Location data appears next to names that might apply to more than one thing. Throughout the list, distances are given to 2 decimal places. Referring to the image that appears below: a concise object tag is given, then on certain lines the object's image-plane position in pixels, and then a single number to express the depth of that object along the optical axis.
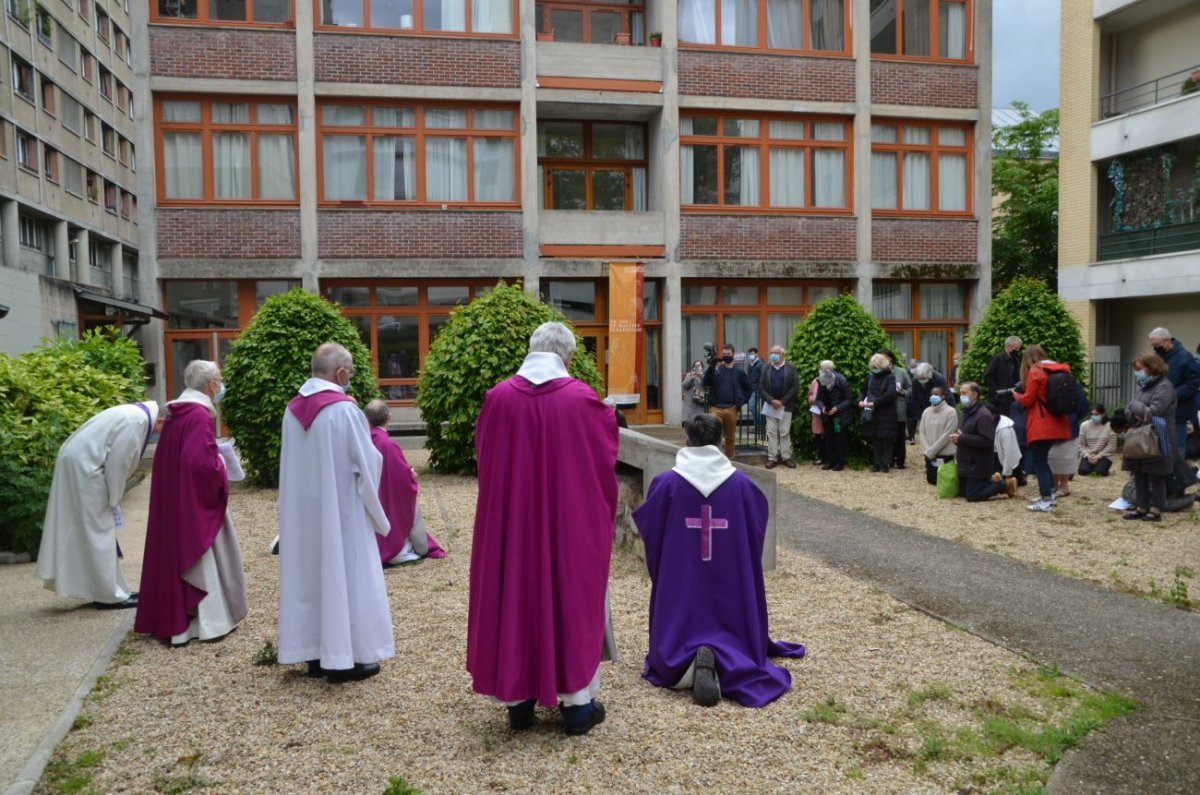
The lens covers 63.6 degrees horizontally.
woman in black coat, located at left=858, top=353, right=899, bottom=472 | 14.45
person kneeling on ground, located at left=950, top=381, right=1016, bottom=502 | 11.82
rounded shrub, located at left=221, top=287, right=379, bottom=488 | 12.69
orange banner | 22.47
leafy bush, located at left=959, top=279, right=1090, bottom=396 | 14.40
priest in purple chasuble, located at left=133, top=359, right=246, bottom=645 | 6.32
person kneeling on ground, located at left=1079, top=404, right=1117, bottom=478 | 13.60
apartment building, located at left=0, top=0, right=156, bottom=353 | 26.75
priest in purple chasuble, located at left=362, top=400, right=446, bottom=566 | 8.62
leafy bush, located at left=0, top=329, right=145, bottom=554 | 8.99
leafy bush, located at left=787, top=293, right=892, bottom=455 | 15.60
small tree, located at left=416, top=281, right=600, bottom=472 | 13.29
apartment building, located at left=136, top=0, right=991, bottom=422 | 21.47
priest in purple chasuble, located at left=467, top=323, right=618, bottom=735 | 4.69
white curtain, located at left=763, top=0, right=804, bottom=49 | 23.94
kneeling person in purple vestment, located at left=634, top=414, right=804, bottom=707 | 5.43
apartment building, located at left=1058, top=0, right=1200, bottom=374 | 21.61
